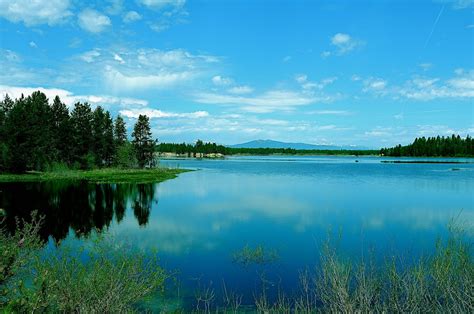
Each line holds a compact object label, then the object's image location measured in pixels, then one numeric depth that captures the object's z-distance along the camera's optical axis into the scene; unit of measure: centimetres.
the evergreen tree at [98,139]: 9544
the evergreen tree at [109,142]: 9906
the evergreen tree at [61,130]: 8656
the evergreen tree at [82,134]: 9012
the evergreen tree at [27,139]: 6981
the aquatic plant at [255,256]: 2100
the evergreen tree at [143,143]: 10488
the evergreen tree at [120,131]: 10876
